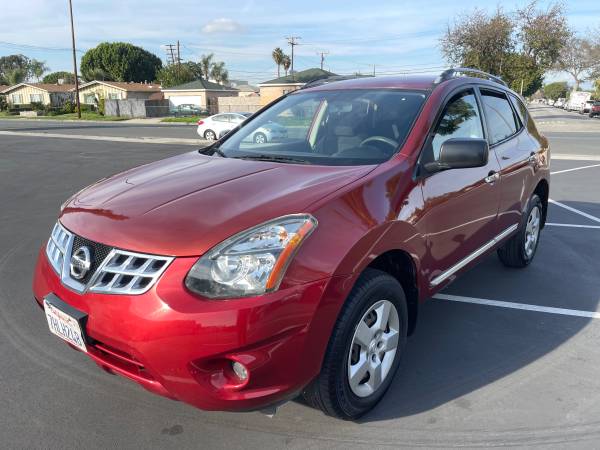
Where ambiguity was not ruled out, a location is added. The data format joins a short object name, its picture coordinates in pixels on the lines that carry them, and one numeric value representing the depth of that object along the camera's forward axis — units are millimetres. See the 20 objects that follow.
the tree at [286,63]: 90875
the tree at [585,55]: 62156
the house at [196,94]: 58688
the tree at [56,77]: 110181
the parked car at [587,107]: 45569
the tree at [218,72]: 91938
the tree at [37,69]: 102188
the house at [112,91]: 67562
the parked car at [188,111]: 51312
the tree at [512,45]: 32438
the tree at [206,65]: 90875
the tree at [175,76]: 77438
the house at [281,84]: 53031
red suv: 2037
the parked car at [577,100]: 56375
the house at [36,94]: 76688
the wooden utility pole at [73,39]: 44625
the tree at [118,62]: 86375
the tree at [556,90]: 105000
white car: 22505
